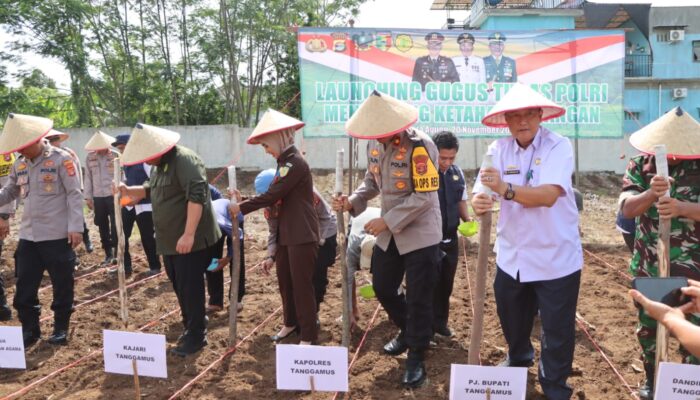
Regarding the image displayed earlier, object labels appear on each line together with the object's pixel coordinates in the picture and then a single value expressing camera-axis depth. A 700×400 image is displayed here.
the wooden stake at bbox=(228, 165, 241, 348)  4.00
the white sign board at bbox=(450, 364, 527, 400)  2.46
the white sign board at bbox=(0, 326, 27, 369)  3.31
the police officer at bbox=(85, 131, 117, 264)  6.85
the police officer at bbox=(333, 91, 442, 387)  3.24
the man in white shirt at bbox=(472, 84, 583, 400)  2.71
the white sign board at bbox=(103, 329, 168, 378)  3.03
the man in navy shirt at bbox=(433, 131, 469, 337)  4.21
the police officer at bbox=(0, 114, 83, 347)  4.16
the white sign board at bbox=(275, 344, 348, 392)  2.70
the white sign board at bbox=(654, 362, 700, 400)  2.22
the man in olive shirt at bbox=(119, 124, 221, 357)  3.74
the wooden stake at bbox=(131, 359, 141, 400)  3.07
